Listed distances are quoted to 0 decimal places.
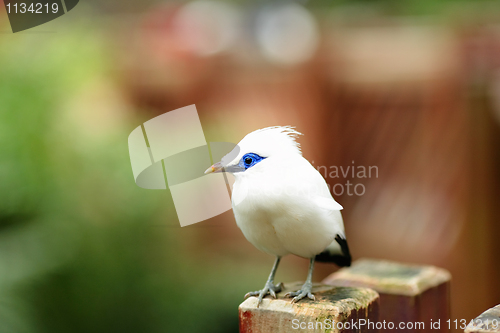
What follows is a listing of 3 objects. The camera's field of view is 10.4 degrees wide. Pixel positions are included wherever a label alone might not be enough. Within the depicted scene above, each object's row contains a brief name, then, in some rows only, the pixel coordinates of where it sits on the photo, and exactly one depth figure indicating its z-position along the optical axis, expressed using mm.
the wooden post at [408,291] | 2601
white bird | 2544
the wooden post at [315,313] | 2506
